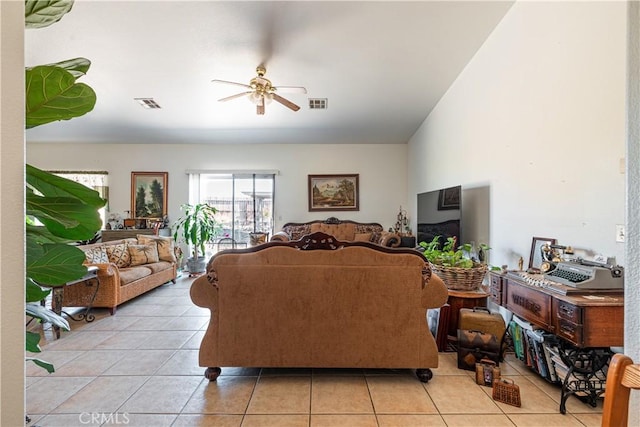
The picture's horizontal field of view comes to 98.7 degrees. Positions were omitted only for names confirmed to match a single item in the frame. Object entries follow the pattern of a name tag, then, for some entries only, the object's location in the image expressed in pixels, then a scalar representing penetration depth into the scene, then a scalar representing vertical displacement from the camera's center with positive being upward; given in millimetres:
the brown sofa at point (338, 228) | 6361 -370
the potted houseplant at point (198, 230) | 5832 -389
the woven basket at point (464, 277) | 2475 -579
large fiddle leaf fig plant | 653 +33
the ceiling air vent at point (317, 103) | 4337 +1765
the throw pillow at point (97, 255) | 3549 -586
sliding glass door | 6801 +227
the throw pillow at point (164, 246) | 4766 -620
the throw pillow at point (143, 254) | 4266 -677
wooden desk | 1495 -579
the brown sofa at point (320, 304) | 1940 -656
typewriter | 1597 -368
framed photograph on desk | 2179 -312
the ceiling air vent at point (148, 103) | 4312 +1756
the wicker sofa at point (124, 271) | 3309 -853
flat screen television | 3245 -23
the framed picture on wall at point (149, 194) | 6668 +427
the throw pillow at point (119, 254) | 3936 -632
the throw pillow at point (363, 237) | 6086 -541
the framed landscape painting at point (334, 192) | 6730 +504
